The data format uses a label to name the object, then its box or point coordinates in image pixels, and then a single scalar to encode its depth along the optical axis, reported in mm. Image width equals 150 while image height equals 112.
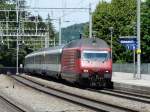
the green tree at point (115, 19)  98125
